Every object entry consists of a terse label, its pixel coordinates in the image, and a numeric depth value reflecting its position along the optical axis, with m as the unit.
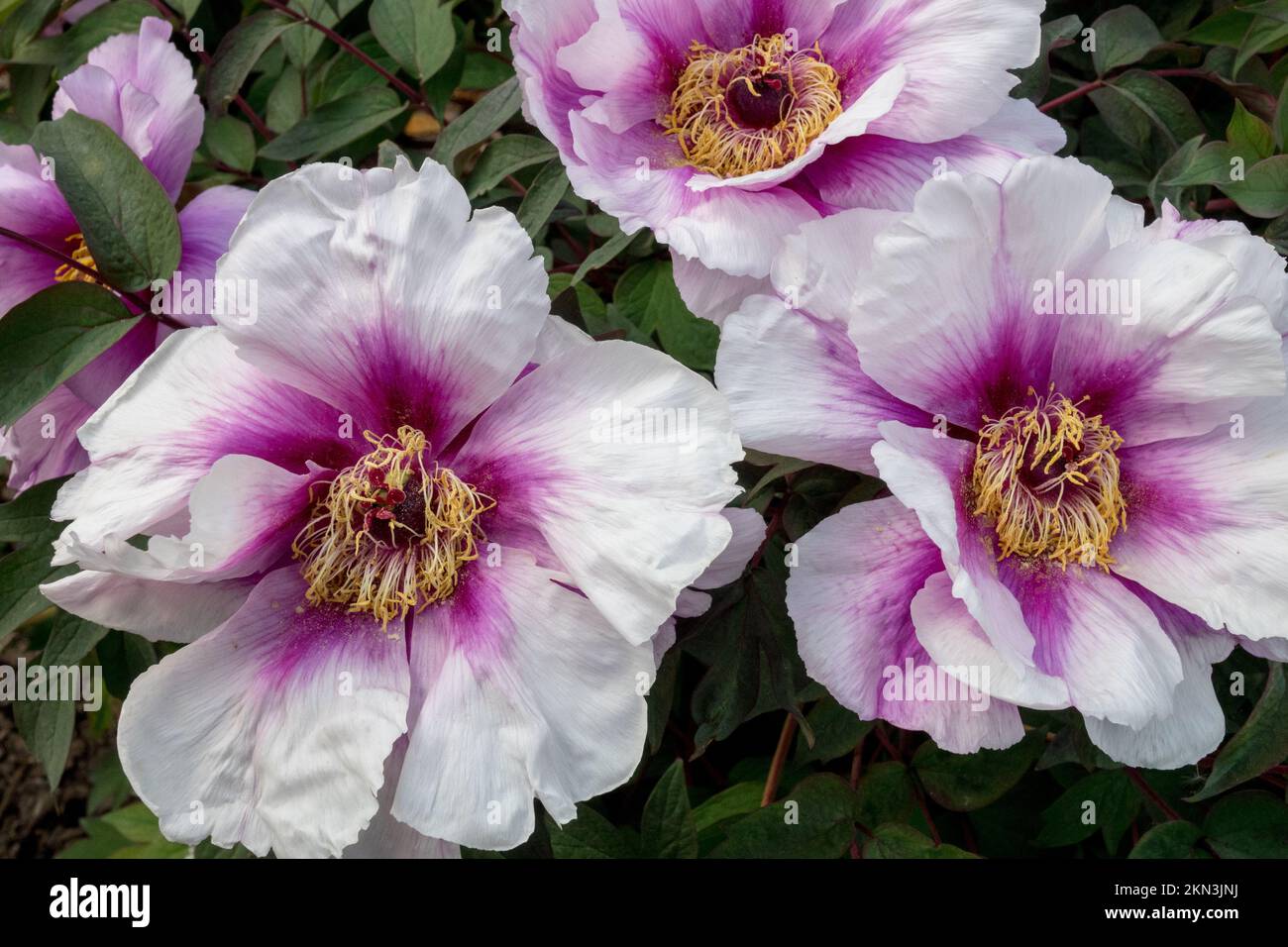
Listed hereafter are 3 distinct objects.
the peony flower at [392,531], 0.39
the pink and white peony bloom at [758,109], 0.42
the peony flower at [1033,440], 0.39
